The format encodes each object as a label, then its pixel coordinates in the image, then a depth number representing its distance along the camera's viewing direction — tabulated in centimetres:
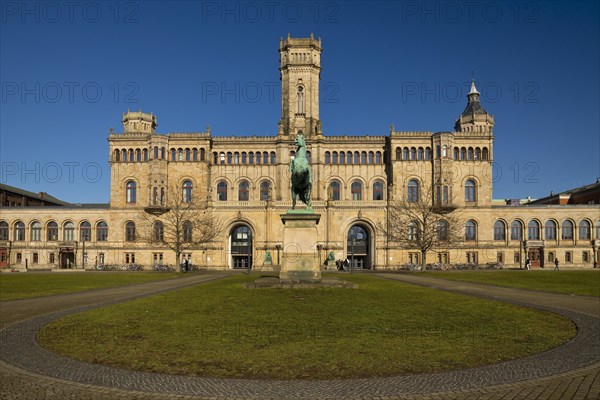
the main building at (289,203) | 7194
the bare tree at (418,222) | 6738
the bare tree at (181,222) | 7075
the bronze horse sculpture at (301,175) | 2922
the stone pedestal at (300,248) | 2823
